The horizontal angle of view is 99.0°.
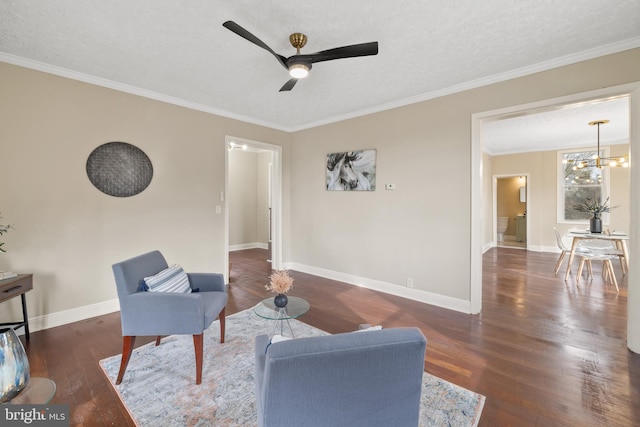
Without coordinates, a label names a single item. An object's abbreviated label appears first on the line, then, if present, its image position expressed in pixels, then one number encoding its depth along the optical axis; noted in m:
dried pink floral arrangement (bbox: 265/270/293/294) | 2.24
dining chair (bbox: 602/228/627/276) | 4.40
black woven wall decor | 3.12
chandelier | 4.71
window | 6.46
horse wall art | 4.15
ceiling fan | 1.86
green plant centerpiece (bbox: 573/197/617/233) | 4.64
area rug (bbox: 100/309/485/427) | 1.68
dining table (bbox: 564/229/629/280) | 4.38
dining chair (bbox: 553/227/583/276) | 4.84
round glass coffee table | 2.17
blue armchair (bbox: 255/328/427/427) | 0.92
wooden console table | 2.32
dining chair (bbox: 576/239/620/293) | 4.41
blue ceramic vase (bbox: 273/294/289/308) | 2.27
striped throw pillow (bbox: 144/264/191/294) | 2.17
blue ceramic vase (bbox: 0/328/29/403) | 0.99
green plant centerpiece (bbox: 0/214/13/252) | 2.58
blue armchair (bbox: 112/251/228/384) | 2.03
